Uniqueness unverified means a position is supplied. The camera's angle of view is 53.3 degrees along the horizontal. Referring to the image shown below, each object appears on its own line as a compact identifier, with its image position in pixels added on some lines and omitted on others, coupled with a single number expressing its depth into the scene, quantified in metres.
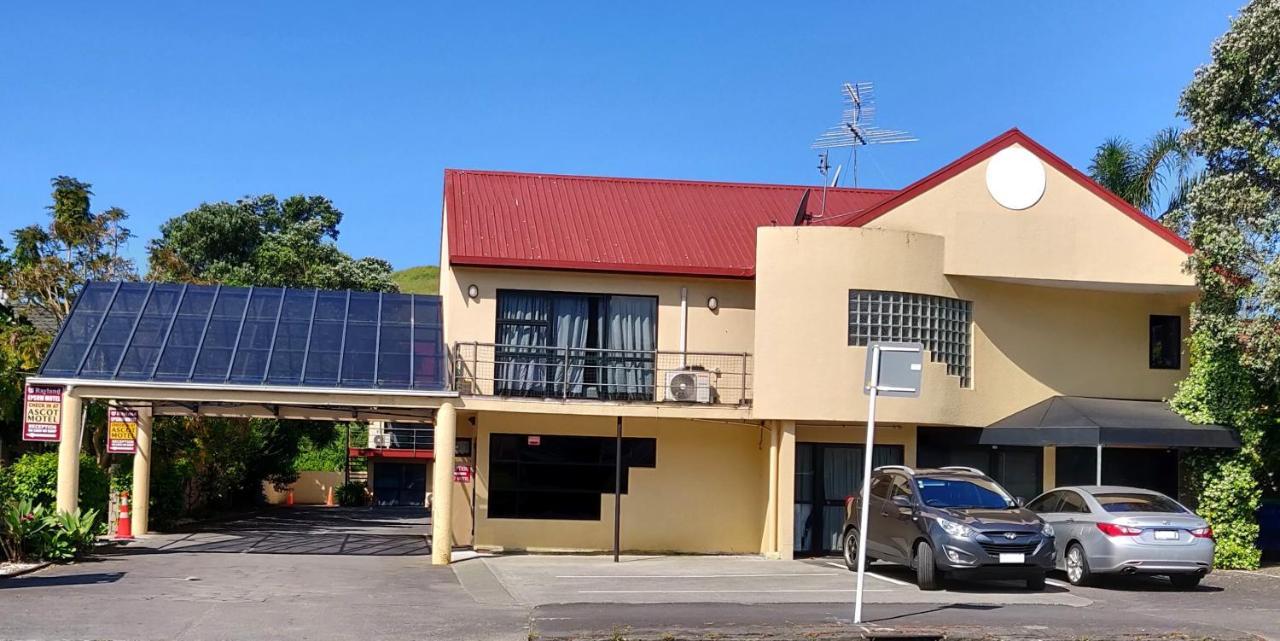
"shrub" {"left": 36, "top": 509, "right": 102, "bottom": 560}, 18.39
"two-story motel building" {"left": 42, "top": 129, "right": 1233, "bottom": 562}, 21.48
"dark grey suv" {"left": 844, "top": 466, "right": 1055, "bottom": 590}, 16.00
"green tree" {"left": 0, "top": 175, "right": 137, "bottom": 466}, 29.01
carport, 19.95
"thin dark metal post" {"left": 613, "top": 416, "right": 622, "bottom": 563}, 21.03
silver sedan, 16.98
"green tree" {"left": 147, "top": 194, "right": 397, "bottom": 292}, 46.78
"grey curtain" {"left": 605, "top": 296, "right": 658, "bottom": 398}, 23.14
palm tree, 31.31
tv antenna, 25.52
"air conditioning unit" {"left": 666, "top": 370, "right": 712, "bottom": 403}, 22.06
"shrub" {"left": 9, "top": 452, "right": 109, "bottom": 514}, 20.23
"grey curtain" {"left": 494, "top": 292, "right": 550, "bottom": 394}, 22.70
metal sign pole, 12.70
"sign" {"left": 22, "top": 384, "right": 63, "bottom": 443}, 19.88
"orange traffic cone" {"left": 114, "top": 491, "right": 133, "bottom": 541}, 24.38
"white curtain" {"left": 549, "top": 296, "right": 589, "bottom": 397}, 22.91
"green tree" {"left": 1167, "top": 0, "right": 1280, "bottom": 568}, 19.59
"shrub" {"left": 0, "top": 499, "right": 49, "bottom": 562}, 17.97
